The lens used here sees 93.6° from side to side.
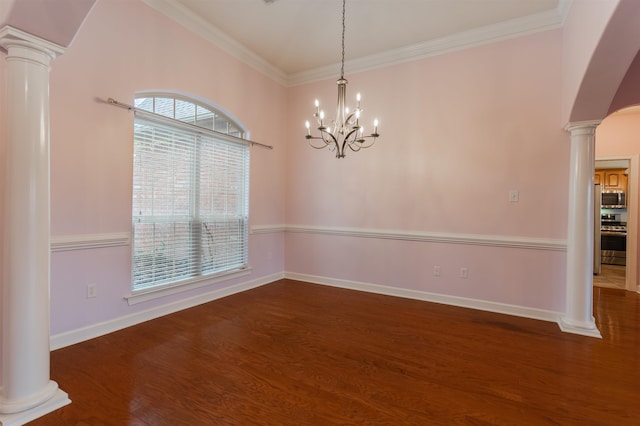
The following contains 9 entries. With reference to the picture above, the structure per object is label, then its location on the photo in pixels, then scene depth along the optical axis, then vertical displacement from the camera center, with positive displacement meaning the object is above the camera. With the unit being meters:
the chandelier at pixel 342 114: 2.83 +0.94
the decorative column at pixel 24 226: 1.66 -0.12
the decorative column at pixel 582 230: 3.01 -0.19
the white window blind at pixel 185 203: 3.11 +0.05
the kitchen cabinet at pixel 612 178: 6.91 +0.78
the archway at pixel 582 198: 2.74 +0.14
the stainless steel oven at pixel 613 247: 6.74 -0.79
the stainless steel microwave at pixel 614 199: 6.85 +0.30
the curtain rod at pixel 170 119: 2.78 +0.95
